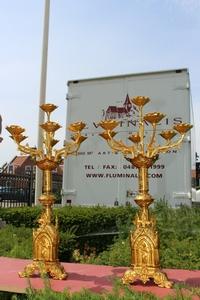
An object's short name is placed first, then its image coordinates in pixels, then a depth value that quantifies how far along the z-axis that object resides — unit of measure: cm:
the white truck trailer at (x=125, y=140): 921
